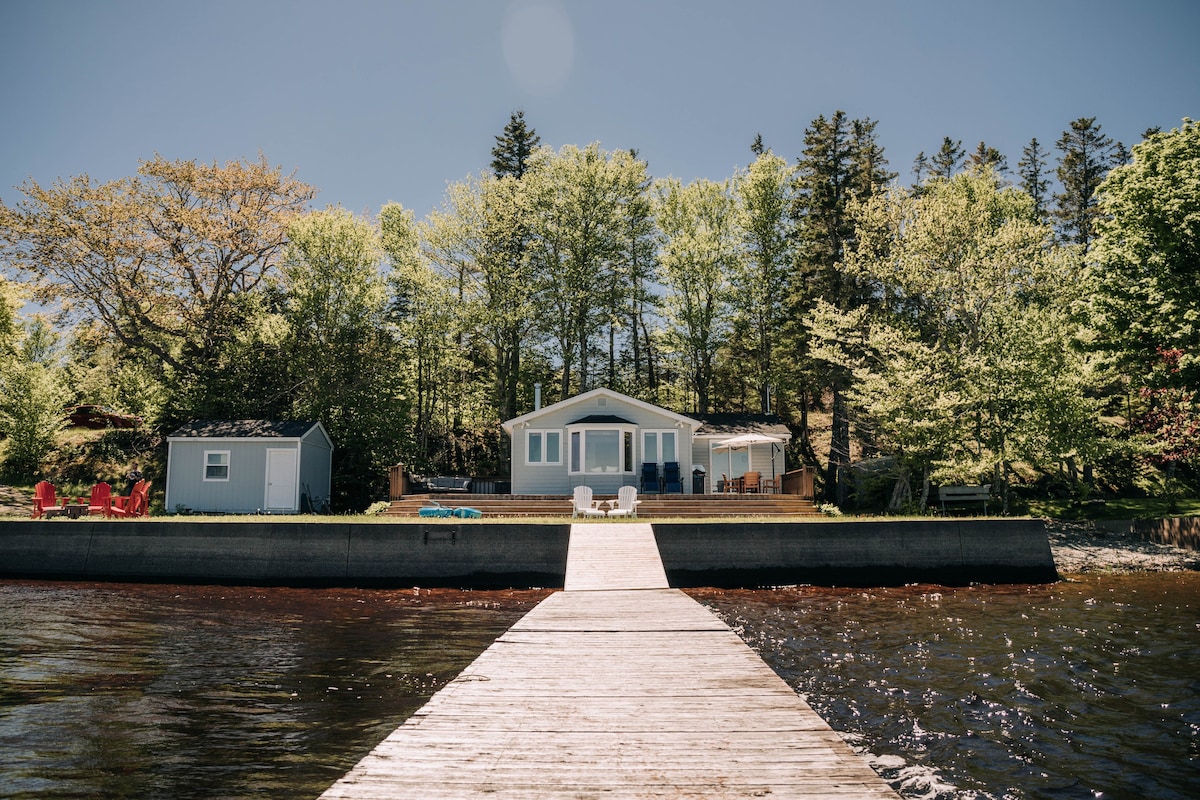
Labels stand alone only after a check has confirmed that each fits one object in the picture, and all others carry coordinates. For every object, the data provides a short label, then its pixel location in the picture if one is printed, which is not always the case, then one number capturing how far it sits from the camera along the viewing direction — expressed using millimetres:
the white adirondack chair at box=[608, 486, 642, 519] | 21966
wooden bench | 29016
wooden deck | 23594
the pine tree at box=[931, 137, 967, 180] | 49125
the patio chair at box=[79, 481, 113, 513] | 21997
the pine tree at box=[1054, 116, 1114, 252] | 46906
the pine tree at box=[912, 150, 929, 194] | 54181
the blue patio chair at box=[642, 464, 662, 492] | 27469
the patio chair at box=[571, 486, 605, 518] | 22031
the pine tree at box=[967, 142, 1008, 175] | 47438
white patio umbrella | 28844
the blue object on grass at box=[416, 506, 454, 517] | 21984
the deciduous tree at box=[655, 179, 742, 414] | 38062
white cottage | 28062
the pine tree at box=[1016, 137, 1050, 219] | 50372
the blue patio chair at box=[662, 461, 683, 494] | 28156
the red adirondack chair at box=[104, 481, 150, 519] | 21672
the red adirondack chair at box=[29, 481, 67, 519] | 21375
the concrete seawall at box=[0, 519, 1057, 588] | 17219
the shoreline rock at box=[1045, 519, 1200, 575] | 21625
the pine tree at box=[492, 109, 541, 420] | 37781
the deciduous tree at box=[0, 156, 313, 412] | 30766
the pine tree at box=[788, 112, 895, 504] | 35938
